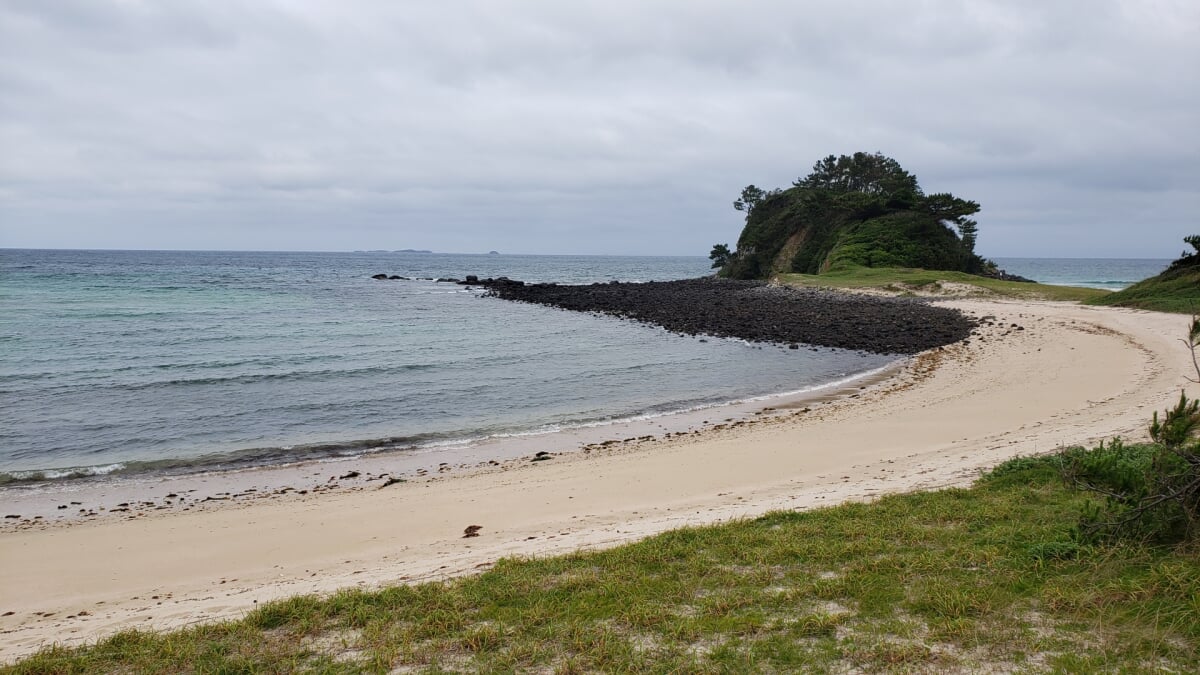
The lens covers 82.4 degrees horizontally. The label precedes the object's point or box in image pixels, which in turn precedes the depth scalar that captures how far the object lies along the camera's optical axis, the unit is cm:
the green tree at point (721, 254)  9319
